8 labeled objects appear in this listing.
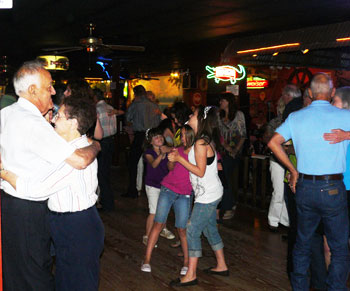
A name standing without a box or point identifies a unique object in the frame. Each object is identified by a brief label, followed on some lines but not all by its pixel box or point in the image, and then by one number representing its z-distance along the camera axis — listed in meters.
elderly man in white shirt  2.44
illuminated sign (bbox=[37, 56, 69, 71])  11.19
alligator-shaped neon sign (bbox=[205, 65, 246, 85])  10.37
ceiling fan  7.73
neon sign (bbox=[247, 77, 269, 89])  14.48
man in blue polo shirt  3.18
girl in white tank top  3.67
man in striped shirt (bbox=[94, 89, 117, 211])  6.53
